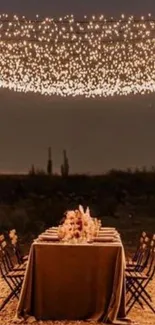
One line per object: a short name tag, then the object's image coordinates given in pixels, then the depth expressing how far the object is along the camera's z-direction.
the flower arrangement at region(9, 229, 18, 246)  12.14
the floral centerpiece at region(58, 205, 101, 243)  11.18
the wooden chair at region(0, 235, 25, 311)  11.47
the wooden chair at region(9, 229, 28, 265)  12.17
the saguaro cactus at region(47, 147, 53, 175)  30.01
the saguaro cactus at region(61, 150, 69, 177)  29.88
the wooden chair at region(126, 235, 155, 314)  11.37
